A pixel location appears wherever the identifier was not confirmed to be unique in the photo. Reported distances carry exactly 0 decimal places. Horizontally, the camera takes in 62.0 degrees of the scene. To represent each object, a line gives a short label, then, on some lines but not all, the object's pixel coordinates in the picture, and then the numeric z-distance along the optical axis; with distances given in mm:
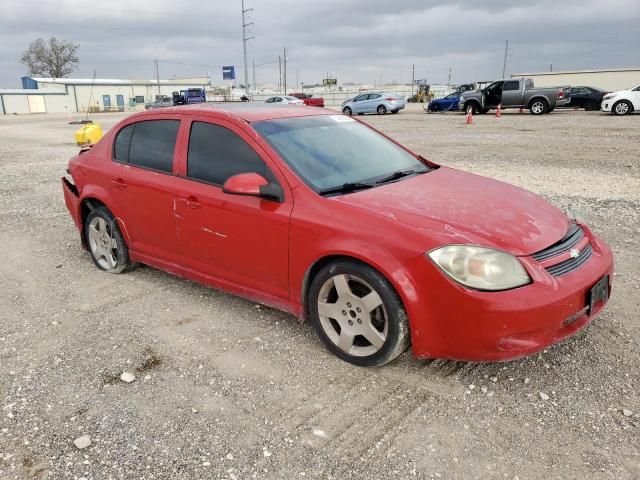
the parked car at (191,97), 40812
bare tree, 84250
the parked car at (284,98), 36719
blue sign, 80812
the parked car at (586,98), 28188
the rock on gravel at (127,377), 3221
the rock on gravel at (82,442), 2637
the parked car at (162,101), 48862
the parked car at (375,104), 32094
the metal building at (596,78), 47438
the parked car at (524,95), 26359
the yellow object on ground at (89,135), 15579
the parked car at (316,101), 39656
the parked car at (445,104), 32281
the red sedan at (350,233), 2836
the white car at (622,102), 23516
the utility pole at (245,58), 55812
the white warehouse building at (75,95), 64688
